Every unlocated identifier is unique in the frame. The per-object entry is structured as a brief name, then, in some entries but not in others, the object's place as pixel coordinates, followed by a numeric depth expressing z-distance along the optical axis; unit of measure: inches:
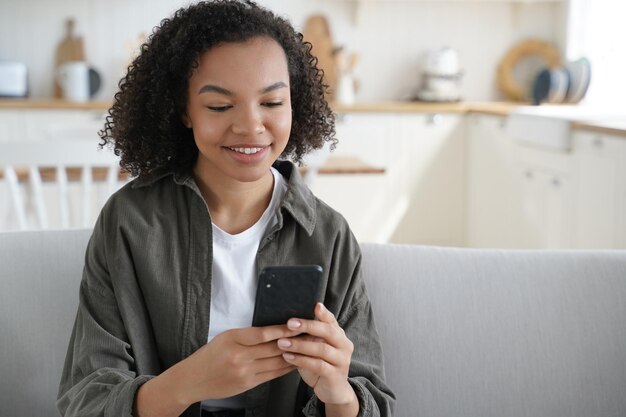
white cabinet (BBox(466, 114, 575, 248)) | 148.7
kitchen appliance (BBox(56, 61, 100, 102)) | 194.5
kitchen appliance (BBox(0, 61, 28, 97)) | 193.5
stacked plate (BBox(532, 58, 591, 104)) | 188.5
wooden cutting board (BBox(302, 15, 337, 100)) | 211.5
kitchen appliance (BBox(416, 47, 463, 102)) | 204.7
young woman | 46.5
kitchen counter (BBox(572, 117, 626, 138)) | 121.9
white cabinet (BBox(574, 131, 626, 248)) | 122.9
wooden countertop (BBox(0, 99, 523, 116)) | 186.2
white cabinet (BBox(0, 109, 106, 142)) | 186.9
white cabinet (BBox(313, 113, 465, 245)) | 197.0
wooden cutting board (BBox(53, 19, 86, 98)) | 207.0
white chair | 94.7
